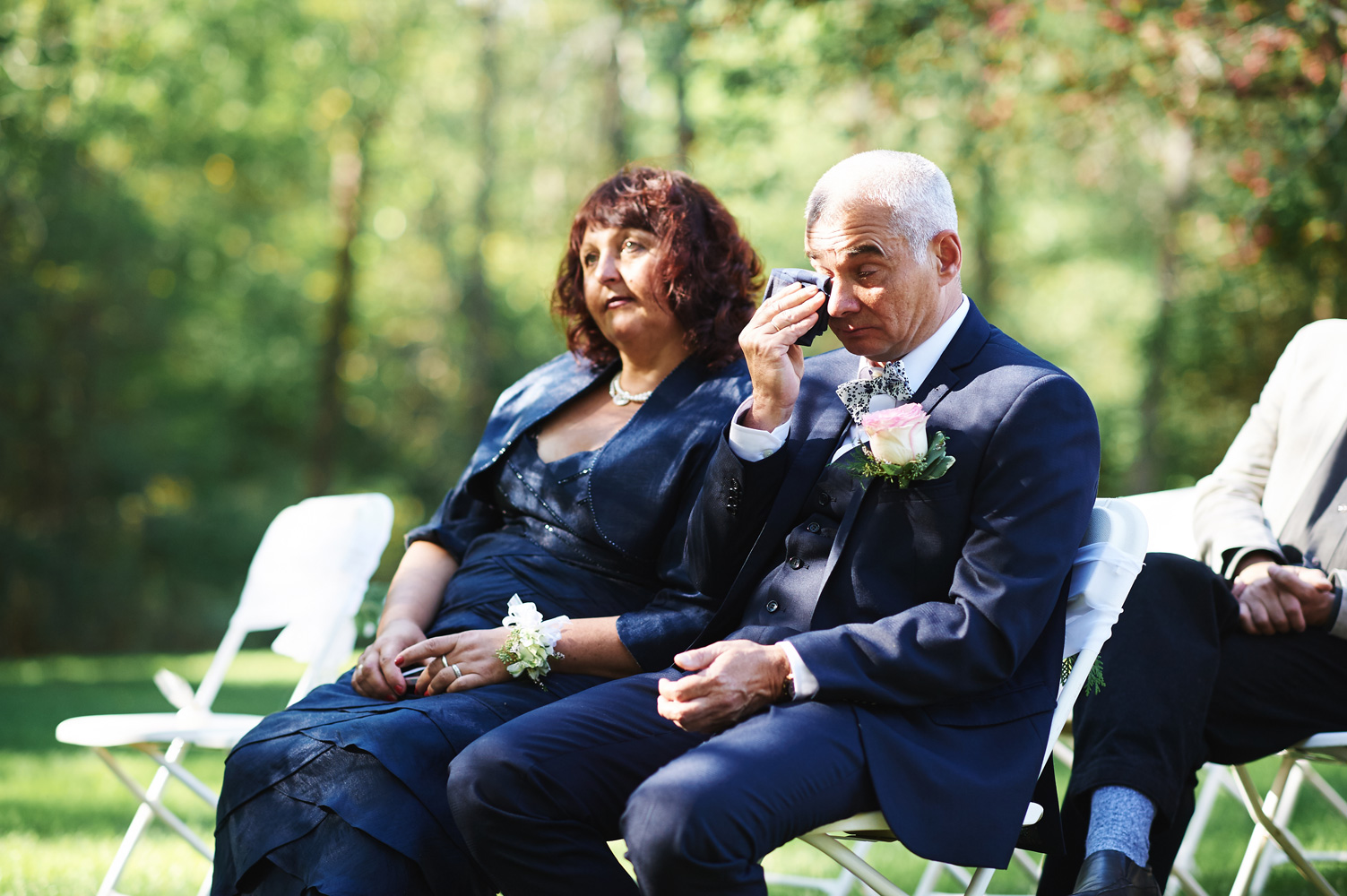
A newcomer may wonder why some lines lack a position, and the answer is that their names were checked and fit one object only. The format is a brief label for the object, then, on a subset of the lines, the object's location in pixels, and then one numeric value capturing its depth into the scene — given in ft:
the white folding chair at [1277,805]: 9.55
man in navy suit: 7.07
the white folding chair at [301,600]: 11.18
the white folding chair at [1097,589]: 7.83
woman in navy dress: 8.56
